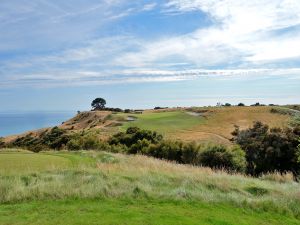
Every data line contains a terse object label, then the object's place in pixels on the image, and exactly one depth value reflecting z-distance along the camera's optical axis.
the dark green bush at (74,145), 20.94
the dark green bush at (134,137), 23.44
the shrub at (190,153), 16.55
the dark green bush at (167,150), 18.27
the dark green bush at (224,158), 14.72
